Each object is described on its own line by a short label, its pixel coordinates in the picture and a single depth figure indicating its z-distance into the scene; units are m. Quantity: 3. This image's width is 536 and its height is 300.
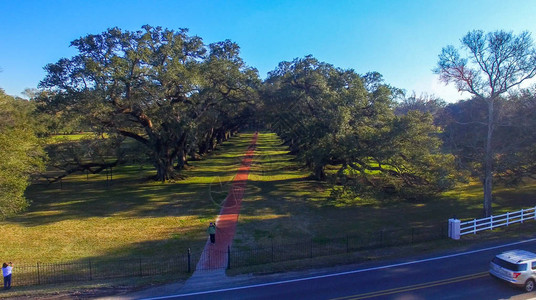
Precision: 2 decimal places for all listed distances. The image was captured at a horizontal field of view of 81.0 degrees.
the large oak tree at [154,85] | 27.34
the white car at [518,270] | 11.31
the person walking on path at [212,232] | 18.52
